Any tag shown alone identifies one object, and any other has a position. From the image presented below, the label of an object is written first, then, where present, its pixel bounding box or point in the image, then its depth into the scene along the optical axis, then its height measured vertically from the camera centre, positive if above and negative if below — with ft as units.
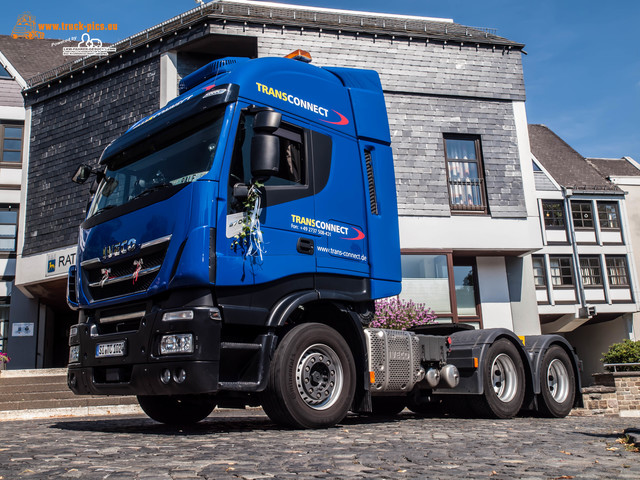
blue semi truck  18.44 +3.64
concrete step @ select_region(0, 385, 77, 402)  39.75 -0.82
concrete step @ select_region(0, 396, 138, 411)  38.45 -1.31
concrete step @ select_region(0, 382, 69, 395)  40.86 -0.35
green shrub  80.83 +0.11
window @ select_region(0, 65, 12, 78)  79.56 +37.74
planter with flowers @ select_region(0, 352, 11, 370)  44.57 +1.73
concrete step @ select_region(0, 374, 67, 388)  42.06 +0.16
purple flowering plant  37.06 +2.97
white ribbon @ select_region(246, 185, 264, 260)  19.21 +4.18
